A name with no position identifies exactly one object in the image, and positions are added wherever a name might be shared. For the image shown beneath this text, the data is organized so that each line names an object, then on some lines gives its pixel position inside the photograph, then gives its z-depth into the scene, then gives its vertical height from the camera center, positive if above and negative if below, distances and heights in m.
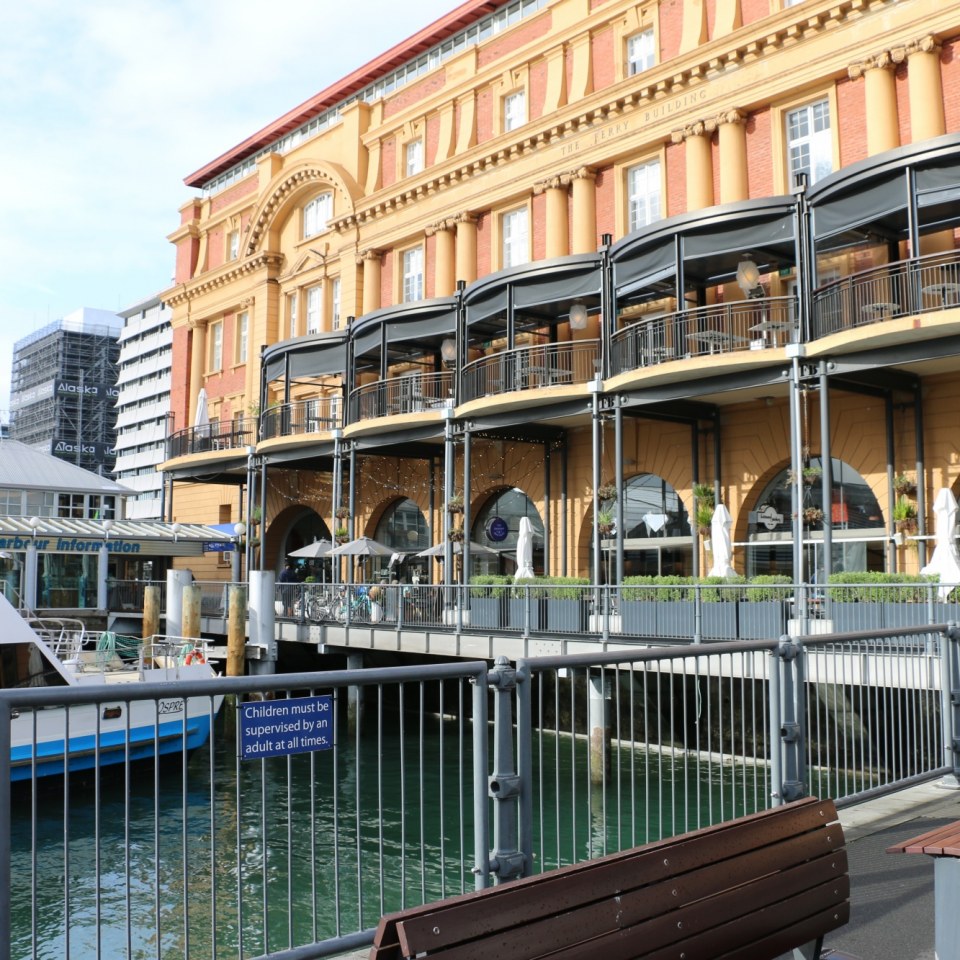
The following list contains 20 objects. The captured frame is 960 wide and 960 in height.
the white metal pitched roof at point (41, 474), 53.34 +5.52
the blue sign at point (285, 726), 4.36 -0.61
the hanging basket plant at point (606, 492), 23.89 +1.84
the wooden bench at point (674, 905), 3.18 -1.08
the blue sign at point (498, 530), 30.75 +1.33
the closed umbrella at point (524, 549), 25.53 +0.65
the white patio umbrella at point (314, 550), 31.16 +0.83
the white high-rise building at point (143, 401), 102.56 +17.83
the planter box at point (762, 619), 17.39 -0.75
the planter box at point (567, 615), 20.28 -0.75
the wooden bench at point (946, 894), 3.81 -1.16
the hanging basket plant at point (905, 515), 21.05 +1.09
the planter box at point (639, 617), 19.11 -0.76
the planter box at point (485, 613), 21.61 -0.73
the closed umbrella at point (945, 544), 17.42 +0.45
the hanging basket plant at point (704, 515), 24.41 +1.33
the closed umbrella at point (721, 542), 21.52 +0.64
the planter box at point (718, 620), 18.00 -0.79
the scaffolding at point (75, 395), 114.75 +20.20
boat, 16.73 -2.16
